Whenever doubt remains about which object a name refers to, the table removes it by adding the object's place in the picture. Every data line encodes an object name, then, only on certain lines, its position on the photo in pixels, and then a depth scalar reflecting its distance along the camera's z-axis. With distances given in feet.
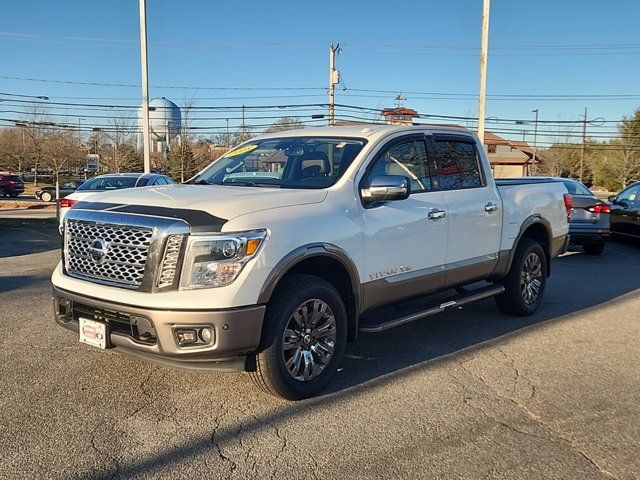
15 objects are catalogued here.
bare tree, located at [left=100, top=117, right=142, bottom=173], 130.31
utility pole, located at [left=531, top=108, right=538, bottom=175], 177.88
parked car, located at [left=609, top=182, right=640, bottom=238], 39.81
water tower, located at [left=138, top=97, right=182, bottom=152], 164.04
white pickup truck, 11.42
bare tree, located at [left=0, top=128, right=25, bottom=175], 155.53
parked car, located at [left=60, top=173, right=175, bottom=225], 39.50
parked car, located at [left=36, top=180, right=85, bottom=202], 100.58
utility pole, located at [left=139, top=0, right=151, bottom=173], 62.95
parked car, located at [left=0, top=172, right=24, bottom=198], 106.42
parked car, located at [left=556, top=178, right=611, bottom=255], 35.73
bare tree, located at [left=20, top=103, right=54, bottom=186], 140.26
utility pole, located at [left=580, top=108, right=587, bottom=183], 192.34
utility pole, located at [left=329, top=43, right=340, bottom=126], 110.01
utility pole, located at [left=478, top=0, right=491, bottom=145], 65.87
